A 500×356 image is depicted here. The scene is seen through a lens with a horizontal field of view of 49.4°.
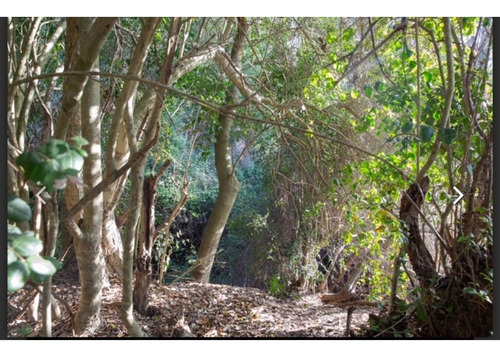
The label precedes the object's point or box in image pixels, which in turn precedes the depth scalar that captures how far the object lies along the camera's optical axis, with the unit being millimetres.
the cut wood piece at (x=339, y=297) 2809
